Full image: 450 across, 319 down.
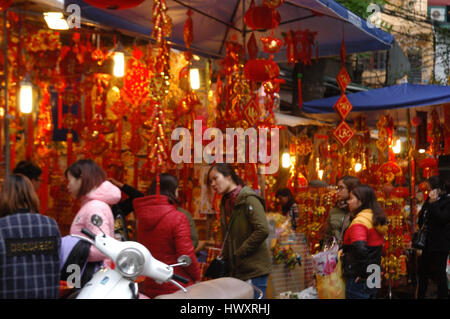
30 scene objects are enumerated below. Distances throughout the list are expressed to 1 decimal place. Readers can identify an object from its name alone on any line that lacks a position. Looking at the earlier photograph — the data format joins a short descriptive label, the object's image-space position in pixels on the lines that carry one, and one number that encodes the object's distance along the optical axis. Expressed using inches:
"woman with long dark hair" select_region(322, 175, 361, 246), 239.3
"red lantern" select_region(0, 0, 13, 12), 187.9
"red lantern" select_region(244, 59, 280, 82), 236.7
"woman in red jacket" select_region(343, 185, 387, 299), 193.3
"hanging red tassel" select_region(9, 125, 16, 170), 284.5
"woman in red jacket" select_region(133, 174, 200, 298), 158.4
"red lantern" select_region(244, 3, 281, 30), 220.8
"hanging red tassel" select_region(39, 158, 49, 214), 298.0
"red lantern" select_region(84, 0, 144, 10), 158.2
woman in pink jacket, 153.9
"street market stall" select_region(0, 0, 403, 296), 264.7
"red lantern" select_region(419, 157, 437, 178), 423.7
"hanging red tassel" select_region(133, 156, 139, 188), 297.3
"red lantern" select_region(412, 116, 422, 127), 382.3
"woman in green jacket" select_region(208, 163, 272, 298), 181.6
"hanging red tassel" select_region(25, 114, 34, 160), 292.4
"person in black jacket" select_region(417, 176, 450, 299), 275.6
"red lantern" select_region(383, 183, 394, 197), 367.1
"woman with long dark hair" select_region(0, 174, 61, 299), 115.4
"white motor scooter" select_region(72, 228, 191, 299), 100.5
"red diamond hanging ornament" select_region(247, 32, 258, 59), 261.9
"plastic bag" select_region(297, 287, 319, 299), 211.2
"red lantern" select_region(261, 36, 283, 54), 243.6
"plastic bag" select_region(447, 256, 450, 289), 274.2
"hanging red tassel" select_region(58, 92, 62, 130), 308.3
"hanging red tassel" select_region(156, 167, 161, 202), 166.7
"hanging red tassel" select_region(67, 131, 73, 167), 294.2
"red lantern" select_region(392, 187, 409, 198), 400.8
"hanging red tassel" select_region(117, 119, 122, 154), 315.5
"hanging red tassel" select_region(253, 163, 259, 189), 258.8
